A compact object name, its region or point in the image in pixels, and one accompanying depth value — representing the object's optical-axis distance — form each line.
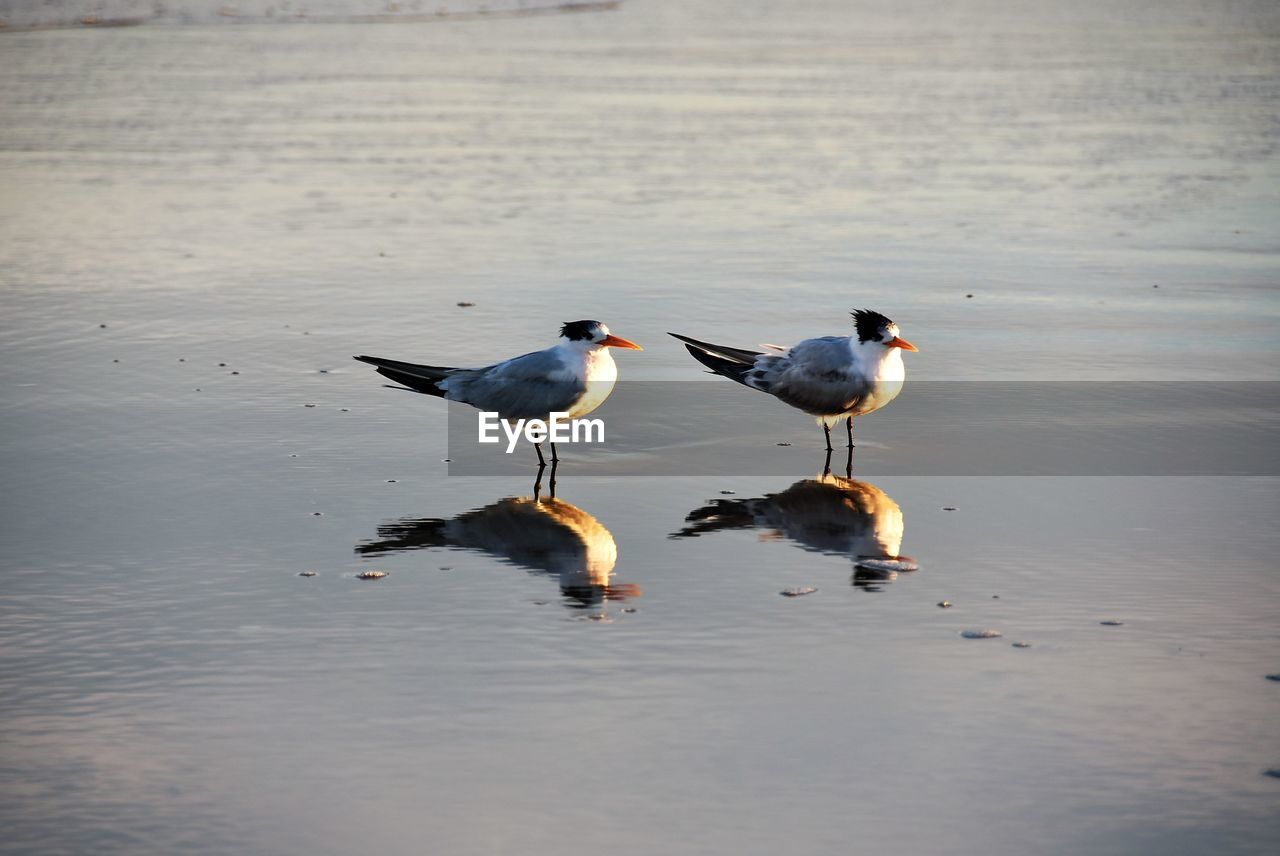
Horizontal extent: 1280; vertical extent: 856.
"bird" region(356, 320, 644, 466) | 19.34
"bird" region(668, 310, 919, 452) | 19.94
